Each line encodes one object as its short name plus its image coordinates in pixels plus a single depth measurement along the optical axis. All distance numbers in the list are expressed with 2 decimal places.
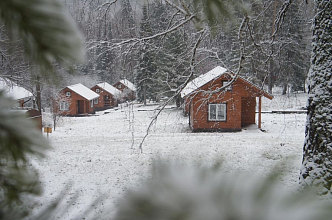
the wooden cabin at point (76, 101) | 29.47
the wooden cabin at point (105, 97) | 37.06
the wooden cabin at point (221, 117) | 15.44
